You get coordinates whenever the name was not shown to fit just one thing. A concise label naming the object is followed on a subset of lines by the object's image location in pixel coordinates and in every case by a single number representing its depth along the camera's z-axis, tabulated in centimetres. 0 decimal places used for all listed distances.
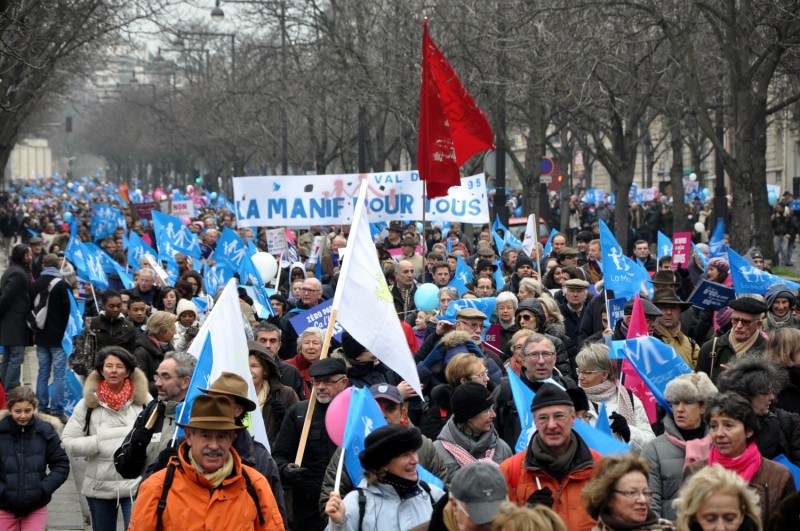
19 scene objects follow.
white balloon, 3232
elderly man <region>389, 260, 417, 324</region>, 2582
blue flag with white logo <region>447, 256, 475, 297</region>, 2864
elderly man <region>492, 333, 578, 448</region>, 1468
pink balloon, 1285
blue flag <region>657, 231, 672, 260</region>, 3236
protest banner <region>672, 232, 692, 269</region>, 3169
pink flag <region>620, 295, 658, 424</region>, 1577
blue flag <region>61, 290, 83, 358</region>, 2578
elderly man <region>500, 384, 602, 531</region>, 1071
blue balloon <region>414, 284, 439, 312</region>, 2272
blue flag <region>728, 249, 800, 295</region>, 2222
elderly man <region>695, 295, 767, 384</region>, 1719
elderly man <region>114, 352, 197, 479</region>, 1288
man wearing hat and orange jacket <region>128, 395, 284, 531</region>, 1017
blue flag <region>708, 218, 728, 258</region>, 3415
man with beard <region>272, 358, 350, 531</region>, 1392
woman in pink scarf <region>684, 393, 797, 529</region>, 1126
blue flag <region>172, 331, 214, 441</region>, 1237
